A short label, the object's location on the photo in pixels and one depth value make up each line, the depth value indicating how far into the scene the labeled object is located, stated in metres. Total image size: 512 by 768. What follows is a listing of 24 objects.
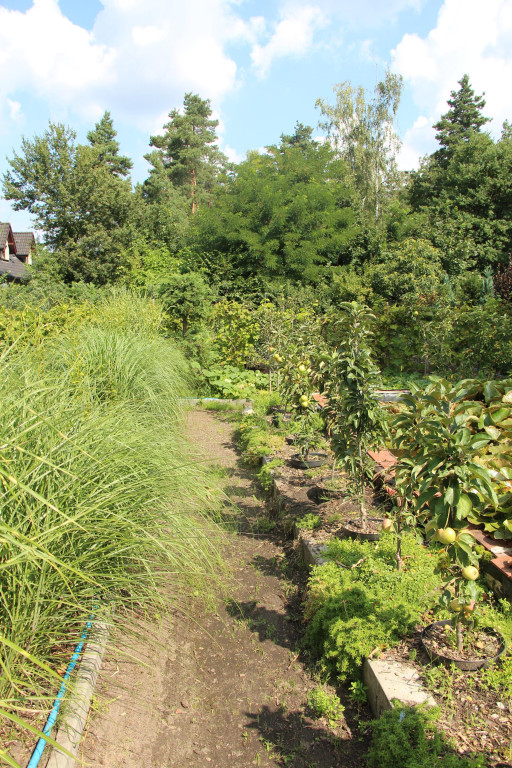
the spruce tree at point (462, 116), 26.23
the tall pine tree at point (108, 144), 30.34
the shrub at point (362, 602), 2.40
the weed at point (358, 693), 2.33
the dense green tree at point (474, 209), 15.84
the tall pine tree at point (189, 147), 34.09
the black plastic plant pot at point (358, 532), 3.33
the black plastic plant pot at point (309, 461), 5.03
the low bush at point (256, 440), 5.58
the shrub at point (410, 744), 1.77
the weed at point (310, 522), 3.71
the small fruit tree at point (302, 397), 4.88
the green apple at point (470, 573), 2.05
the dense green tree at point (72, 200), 22.73
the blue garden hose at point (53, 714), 1.71
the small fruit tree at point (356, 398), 3.37
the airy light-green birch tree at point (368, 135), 23.28
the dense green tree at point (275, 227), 14.29
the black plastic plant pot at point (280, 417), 6.47
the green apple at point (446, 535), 1.97
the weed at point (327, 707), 2.29
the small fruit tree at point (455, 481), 1.99
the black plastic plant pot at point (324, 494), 4.12
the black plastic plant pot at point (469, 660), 2.20
